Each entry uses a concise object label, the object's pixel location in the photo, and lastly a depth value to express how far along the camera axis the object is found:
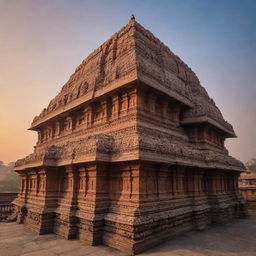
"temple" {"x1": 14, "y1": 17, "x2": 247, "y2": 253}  6.59
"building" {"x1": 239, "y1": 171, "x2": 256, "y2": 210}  15.88
